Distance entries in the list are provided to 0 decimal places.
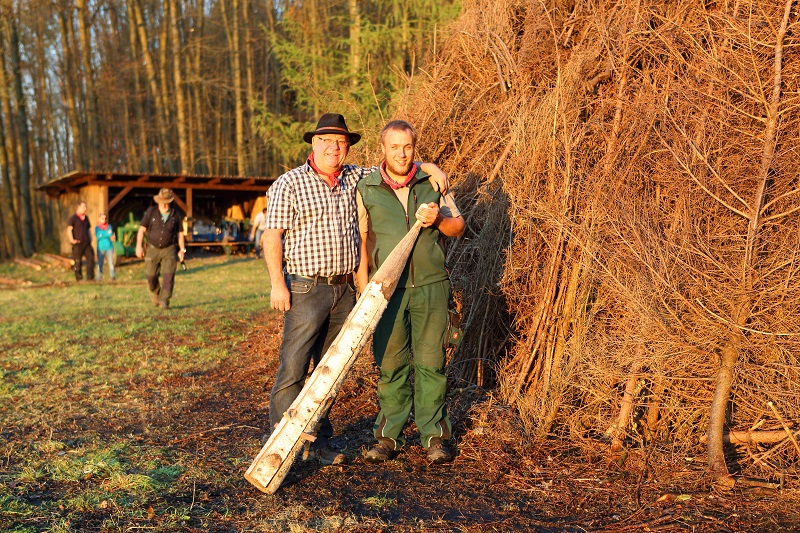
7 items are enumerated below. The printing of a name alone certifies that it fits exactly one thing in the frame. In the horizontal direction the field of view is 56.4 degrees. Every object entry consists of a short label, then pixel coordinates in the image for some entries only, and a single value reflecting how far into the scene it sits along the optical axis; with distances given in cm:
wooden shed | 2444
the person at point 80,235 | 1820
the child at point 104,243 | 1805
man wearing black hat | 472
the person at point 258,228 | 2333
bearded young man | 464
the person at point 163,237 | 1195
